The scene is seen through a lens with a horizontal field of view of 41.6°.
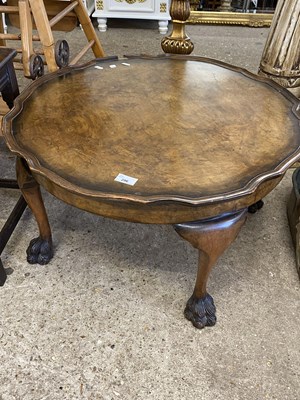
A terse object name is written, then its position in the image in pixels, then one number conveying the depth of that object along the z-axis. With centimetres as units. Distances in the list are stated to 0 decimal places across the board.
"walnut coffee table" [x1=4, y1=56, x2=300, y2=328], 92
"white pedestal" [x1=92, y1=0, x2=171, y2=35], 325
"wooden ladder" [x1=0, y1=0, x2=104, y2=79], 165
